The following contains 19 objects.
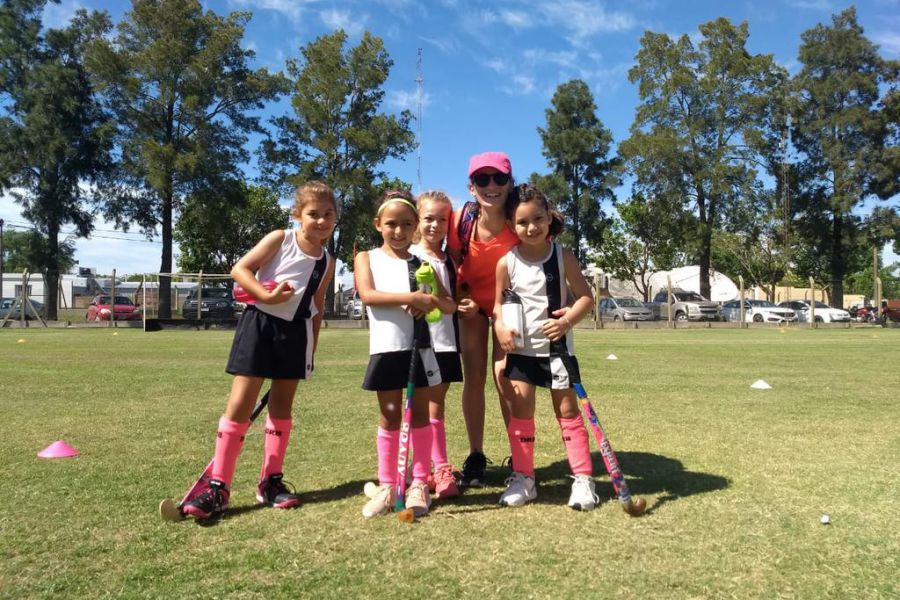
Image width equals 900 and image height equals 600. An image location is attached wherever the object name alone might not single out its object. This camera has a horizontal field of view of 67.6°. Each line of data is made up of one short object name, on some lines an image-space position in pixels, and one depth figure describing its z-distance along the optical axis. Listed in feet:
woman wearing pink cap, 12.94
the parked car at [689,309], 116.37
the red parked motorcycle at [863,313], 130.21
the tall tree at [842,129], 124.47
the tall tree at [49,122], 107.34
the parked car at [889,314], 119.18
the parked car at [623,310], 113.29
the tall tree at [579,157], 140.15
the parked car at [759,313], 114.62
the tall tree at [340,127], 118.73
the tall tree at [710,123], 128.47
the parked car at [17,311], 93.66
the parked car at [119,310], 104.58
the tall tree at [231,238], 178.91
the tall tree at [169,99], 104.27
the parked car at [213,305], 94.38
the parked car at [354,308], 120.53
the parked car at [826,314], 116.78
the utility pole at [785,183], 132.98
